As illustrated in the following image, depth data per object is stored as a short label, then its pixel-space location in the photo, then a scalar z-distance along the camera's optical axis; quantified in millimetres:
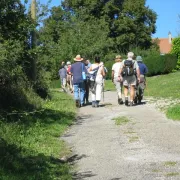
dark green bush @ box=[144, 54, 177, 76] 35656
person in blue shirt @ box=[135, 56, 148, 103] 14672
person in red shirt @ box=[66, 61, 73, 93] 24620
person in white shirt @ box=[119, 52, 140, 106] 13820
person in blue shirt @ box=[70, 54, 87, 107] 14875
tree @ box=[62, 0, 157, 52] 63031
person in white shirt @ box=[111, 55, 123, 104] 15303
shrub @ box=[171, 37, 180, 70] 36362
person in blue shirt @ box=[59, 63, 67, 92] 25675
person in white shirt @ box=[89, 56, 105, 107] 14773
